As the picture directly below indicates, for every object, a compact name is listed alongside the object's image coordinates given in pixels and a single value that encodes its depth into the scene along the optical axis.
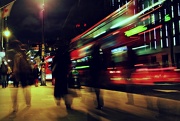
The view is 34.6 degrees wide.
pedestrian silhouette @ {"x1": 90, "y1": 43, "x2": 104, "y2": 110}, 8.42
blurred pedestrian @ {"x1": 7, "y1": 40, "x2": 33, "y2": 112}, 7.84
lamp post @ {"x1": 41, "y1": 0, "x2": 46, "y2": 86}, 22.69
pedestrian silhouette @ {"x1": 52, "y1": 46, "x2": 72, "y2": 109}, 8.09
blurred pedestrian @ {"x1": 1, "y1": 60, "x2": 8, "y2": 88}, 17.81
